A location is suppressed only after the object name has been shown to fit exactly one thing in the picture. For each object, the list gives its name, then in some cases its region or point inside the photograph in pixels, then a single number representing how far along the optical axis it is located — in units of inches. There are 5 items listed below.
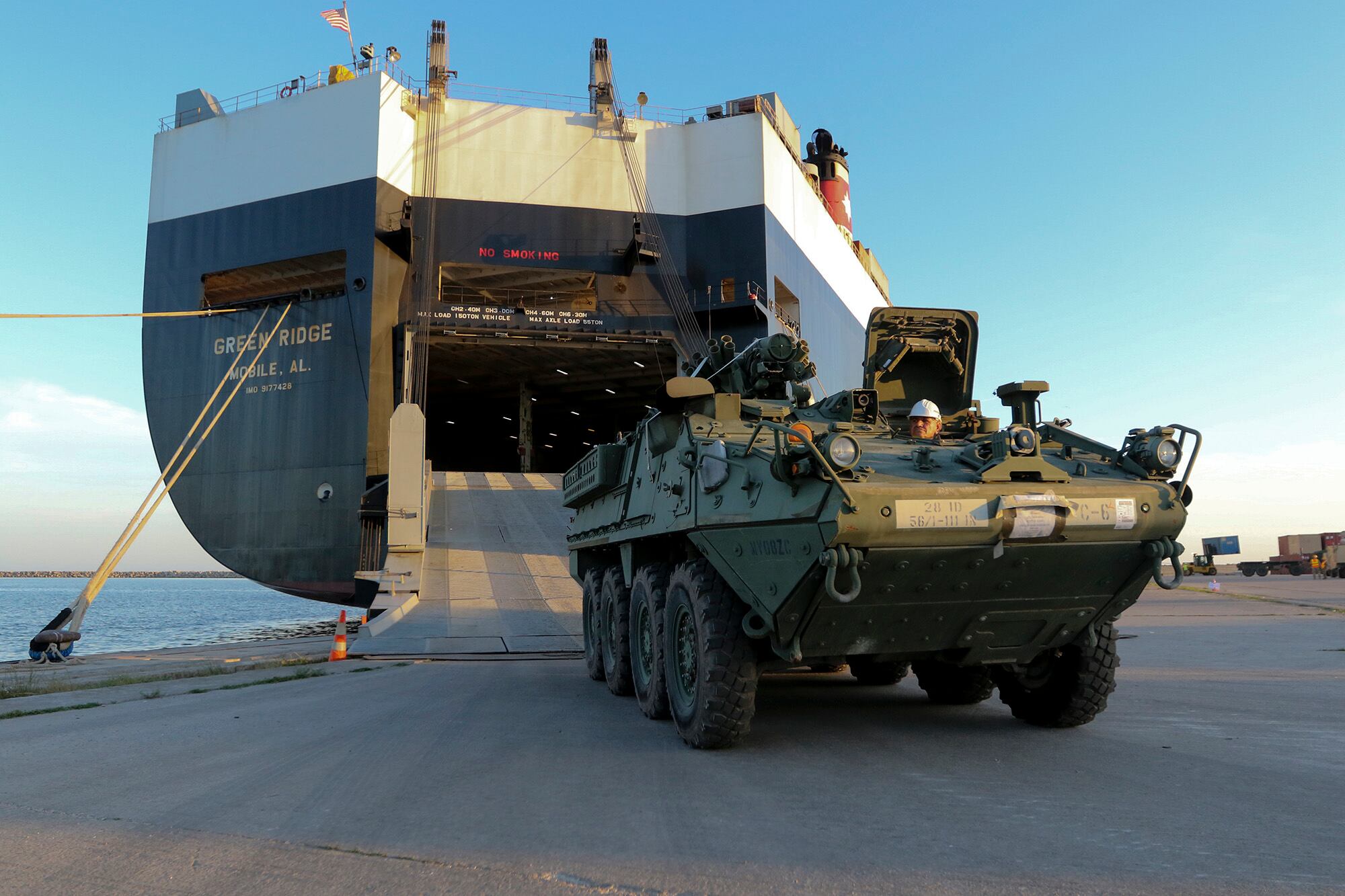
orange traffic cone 442.6
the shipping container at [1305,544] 2004.2
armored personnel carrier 180.1
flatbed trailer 1910.7
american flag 1079.6
